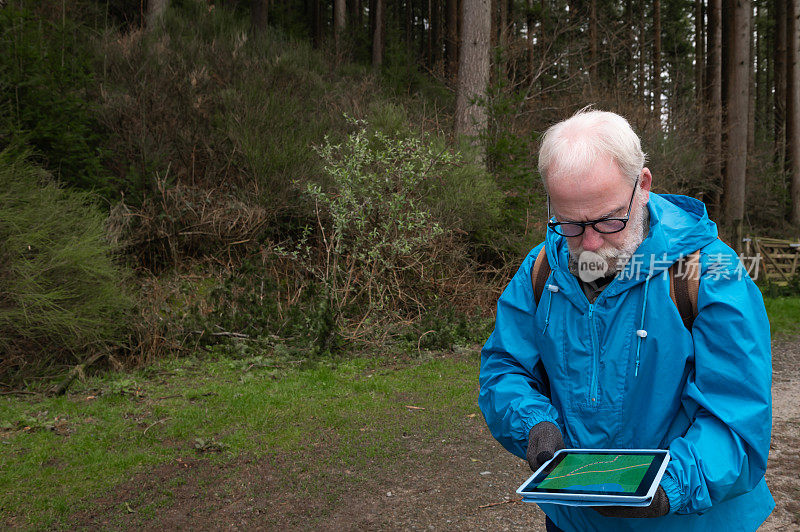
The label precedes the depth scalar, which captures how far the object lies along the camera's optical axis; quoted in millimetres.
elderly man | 1601
